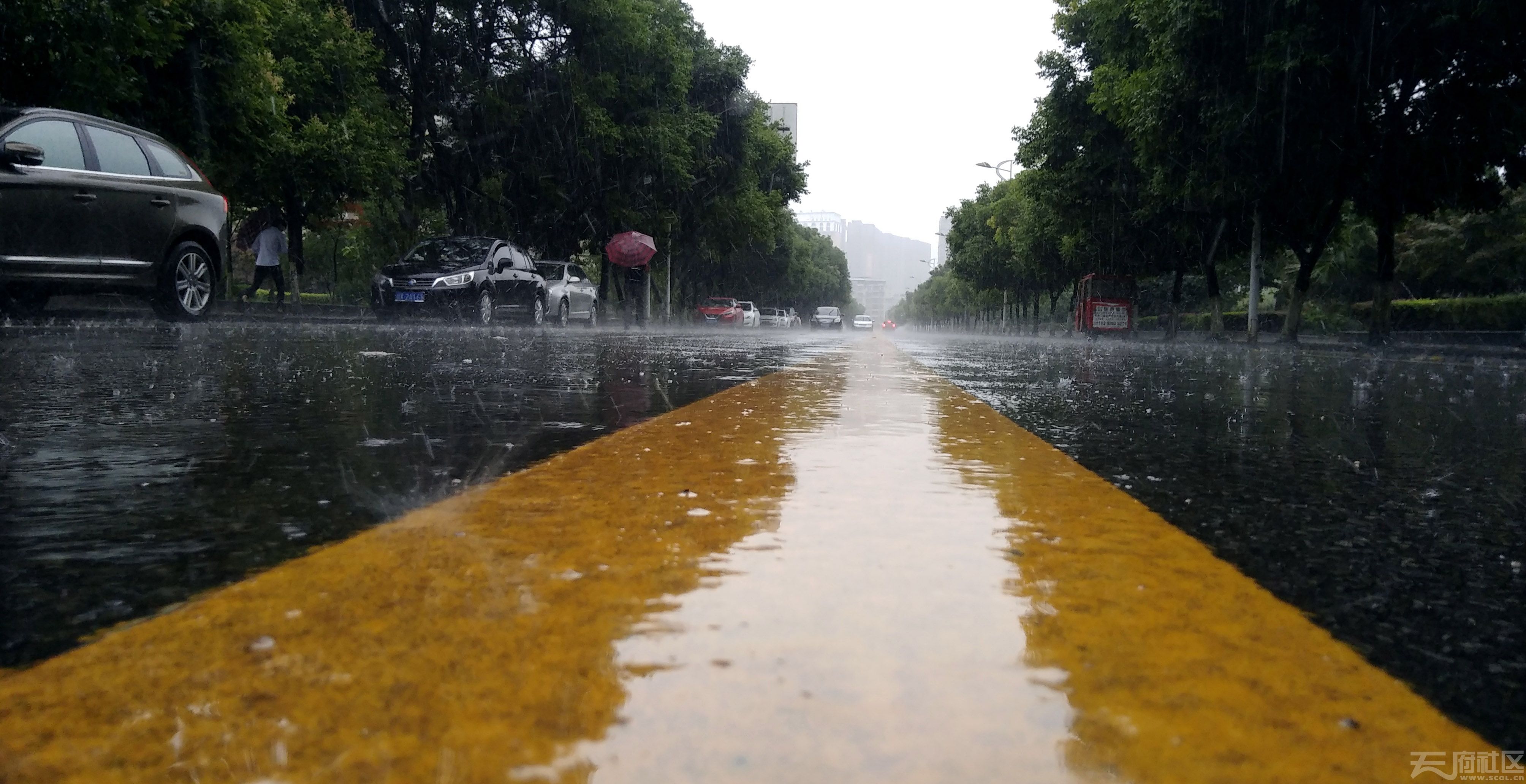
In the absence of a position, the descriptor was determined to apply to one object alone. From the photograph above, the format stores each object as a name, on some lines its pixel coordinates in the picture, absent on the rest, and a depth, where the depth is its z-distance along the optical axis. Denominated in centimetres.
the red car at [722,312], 5012
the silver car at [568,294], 2502
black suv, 902
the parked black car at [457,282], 2011
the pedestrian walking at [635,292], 4203
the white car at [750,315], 5559
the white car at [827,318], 7200
